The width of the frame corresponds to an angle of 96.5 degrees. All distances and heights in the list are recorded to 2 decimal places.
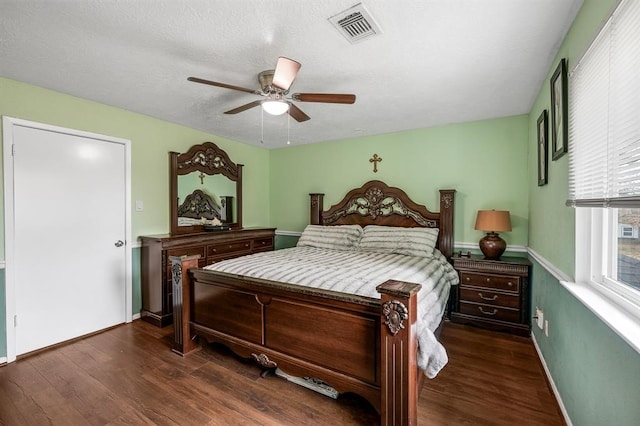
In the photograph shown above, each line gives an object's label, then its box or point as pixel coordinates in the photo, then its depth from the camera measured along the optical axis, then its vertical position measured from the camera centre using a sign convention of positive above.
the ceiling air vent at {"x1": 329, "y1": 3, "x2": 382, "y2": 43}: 1.57 +1.09
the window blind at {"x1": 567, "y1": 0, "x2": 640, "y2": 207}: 1.09 +0.43
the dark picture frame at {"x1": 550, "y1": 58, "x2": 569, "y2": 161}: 1.77 +0.66
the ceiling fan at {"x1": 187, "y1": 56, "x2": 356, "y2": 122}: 1.94 +0.86
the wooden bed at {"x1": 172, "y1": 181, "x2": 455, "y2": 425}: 1.54 -0.82
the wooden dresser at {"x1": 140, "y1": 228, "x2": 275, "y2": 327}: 3.14 -0.57
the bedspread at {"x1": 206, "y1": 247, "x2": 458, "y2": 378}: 1.66 -0.51
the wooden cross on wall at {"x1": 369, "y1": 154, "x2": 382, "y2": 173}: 4.08 +0.72
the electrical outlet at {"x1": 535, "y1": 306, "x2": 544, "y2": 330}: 2.35 -0.91
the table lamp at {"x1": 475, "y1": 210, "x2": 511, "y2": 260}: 3.02 -0.19
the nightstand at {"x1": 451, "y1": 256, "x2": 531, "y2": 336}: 2.87 -0.87
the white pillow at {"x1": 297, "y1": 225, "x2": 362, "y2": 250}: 3.76 -0.36
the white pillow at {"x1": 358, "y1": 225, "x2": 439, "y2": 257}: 3.27 -0.36
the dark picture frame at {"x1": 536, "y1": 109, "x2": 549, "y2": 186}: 2.29 +0.51
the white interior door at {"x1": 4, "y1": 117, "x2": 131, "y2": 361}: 2.50 -0.25
